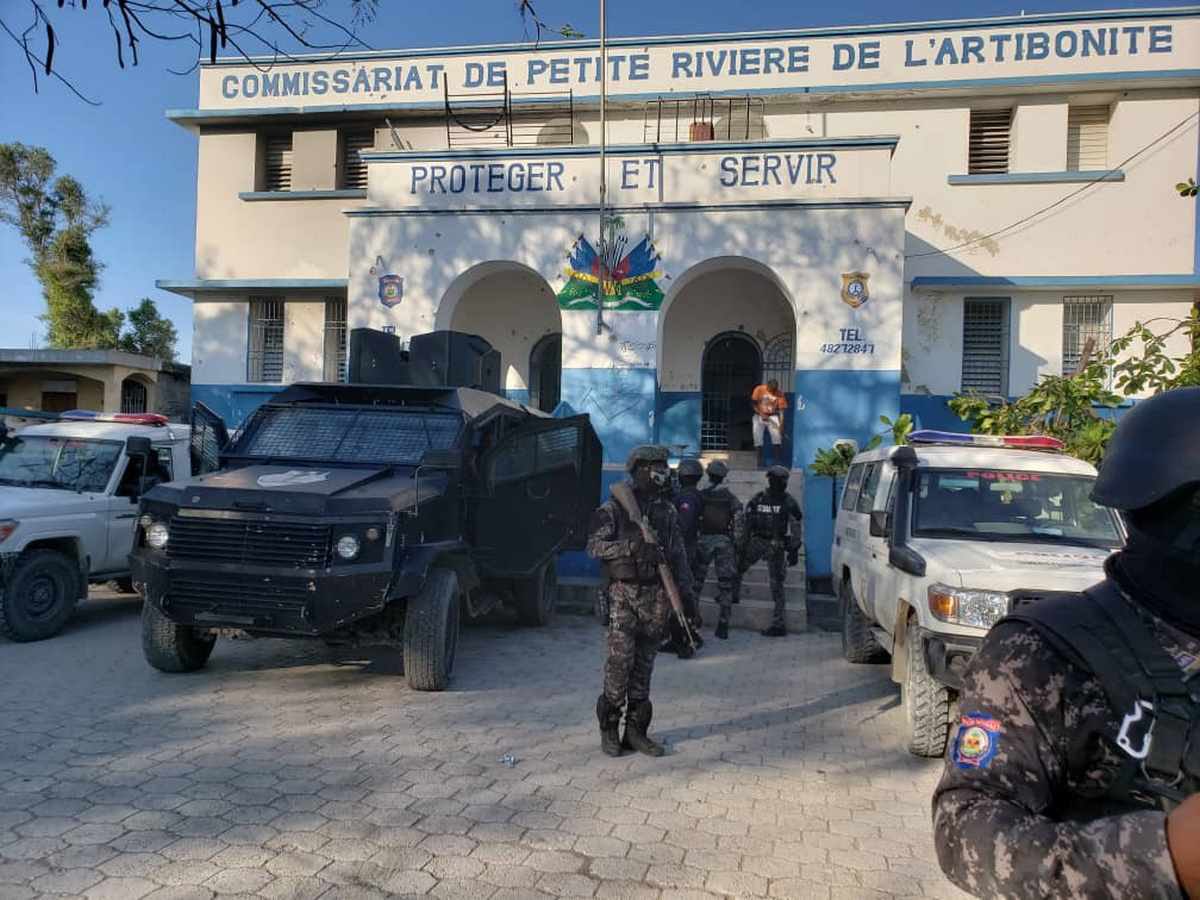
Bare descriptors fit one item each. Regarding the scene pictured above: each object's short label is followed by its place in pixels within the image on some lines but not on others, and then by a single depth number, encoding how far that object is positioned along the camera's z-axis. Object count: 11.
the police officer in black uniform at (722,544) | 7.79
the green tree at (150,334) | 30.02
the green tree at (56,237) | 24.84
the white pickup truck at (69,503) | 6.48
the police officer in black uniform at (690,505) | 7.44
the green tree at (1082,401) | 5.90
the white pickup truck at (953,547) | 4.27
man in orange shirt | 12.60
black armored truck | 5.07
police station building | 11.91
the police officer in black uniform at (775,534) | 8.00
